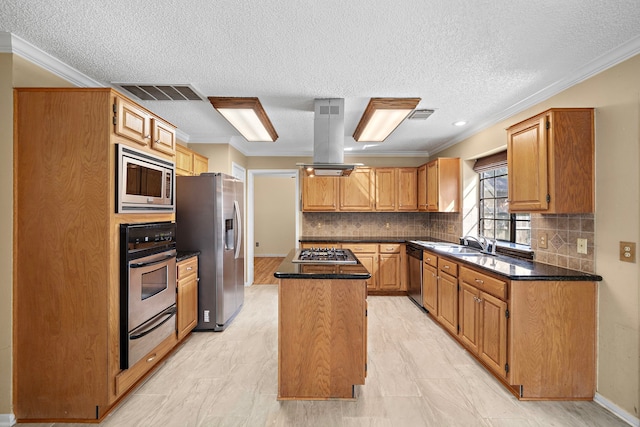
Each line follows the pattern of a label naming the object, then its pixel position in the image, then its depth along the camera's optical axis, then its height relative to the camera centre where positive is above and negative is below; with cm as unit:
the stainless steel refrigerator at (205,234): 344 -25
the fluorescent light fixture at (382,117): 290 +102
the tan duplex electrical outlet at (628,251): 197 -25
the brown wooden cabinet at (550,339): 221 -92
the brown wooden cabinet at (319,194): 534 +33
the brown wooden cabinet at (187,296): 300 -87
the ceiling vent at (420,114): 330 +111
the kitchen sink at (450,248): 350 -44
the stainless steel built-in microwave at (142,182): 207 +23
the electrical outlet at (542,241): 273 -25
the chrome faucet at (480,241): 347 -34
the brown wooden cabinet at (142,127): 208 +66
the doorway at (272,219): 902 -19
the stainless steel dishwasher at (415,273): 425 -88
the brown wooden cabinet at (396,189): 530 +42
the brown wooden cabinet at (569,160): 225 +40
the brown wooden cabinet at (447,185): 441 +42
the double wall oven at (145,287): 210 -59
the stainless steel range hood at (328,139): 298 +75
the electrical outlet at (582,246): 232 -25
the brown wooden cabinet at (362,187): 532 +46
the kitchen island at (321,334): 222 -89
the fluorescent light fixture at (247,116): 292 +102
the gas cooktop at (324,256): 264 -42
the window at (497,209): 335 +5
